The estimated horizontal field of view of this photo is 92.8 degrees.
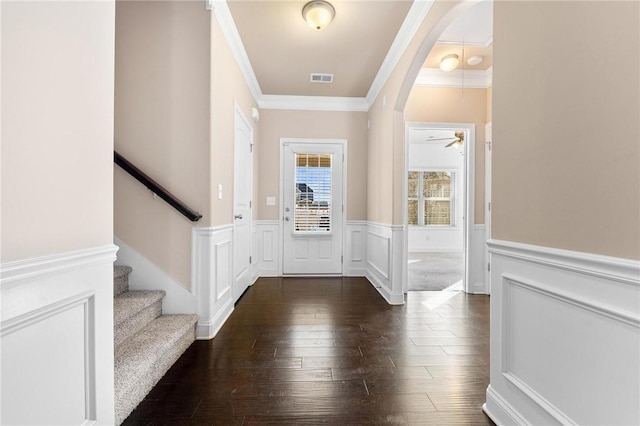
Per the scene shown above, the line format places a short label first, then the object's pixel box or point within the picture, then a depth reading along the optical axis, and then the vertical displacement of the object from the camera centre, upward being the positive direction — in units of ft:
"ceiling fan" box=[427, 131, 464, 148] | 15.07 +3.84
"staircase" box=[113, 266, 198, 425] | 5.05 -2.67
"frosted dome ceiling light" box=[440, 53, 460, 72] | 10.93 +5.48
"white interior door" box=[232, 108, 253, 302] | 10.66 +0.35
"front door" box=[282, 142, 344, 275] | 15.14 +0.54
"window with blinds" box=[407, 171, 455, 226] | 27.07 +1.34
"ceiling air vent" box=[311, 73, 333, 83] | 12.55 +5.67
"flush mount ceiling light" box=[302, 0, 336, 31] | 8.10 +5.41
